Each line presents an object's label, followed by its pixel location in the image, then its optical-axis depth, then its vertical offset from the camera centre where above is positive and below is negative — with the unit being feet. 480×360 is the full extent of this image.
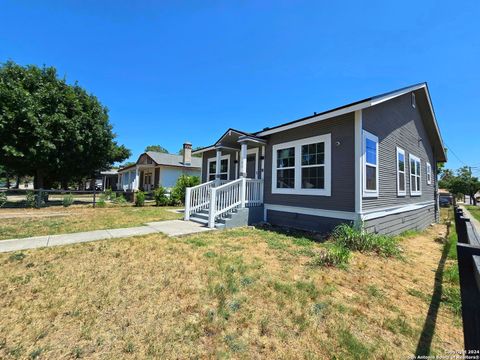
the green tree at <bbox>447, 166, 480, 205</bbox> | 115.96 +5.40
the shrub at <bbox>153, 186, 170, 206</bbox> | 49.19 -2.53
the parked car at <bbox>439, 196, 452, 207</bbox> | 97.30 -3.69
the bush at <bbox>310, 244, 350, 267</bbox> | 13.88 -4.35
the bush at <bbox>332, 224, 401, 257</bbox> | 17.15 -4.10
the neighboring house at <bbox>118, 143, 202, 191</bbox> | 67.78 +5.99
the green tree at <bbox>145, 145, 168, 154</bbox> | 220.23 +38.49
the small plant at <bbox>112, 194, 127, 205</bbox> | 49.21 -3.41
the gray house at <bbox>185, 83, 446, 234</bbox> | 20.97 +2.08
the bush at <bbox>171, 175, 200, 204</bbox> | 48.12 -0.20
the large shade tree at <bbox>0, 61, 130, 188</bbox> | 37.70 +10.81
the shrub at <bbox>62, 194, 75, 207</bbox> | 42.57 -3.18
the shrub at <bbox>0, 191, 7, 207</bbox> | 38.73 -2.83
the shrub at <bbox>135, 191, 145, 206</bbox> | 47.19 -2.66
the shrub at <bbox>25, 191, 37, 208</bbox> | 38.95 -2.89
